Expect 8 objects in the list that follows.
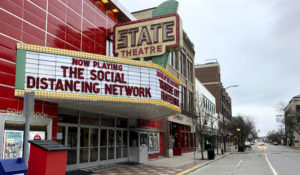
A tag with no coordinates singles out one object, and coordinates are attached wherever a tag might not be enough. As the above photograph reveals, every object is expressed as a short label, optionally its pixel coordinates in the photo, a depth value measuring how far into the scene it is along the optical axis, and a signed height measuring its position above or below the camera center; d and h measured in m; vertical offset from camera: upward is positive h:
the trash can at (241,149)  45.22 -3.57
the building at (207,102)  46.25 +4.23
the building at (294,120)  73.94 +1.47
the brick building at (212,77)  70.62 +11.65
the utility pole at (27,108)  7.59 +0.41
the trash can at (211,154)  27.28 -2.63
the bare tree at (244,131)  66.66 -1.29
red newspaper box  7.70 -0.91
